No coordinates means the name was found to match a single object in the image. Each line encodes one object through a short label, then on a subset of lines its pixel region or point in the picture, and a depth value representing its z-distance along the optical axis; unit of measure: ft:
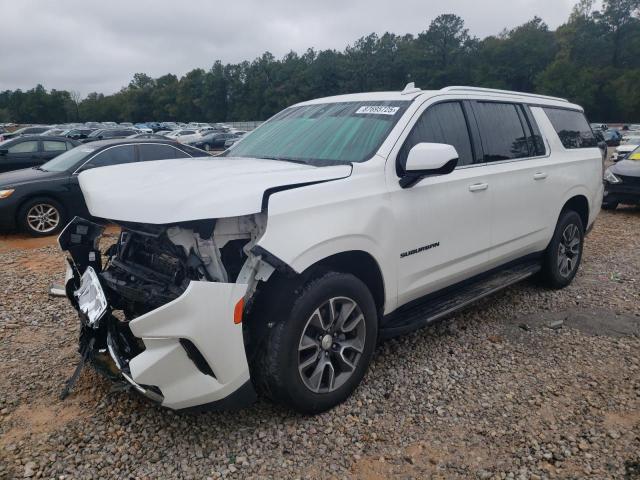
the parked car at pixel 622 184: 31.09
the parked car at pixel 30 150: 36.88
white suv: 7.97
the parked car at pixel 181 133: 134.31
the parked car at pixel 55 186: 24.38
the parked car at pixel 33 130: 99.56
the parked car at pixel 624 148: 68.71
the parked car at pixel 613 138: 109.62
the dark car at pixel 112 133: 82.89
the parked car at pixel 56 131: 101.25
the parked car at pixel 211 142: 112.27
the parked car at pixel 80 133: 88.29
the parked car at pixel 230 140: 108.21
